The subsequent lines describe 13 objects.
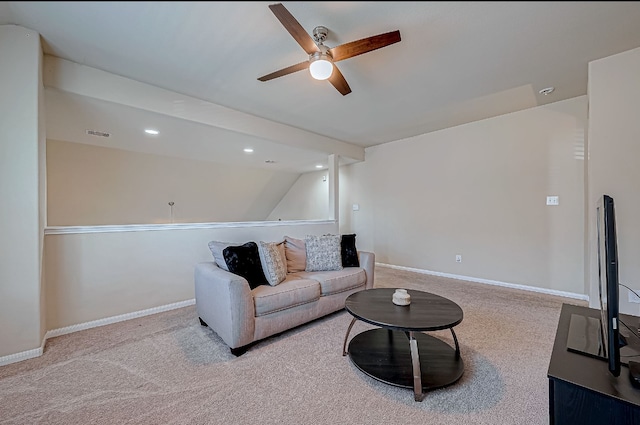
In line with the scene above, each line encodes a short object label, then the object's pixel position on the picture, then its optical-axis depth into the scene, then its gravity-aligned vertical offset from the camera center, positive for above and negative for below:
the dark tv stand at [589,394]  0.91 -0.64
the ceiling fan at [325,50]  1.65 +1.10
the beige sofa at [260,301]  2.00 -0.74
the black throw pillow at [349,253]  3.07 -0.47
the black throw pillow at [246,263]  2.32 -0.44
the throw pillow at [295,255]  2.95 -0.47
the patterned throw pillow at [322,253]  2.94 -0.45
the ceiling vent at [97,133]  3.35 +1.03
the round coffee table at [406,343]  1.62 -1.00
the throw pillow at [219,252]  2.42 -0.36
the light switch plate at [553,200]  3.33 +0.13
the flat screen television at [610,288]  0.91 -0.27
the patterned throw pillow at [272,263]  2.45 -0.47
